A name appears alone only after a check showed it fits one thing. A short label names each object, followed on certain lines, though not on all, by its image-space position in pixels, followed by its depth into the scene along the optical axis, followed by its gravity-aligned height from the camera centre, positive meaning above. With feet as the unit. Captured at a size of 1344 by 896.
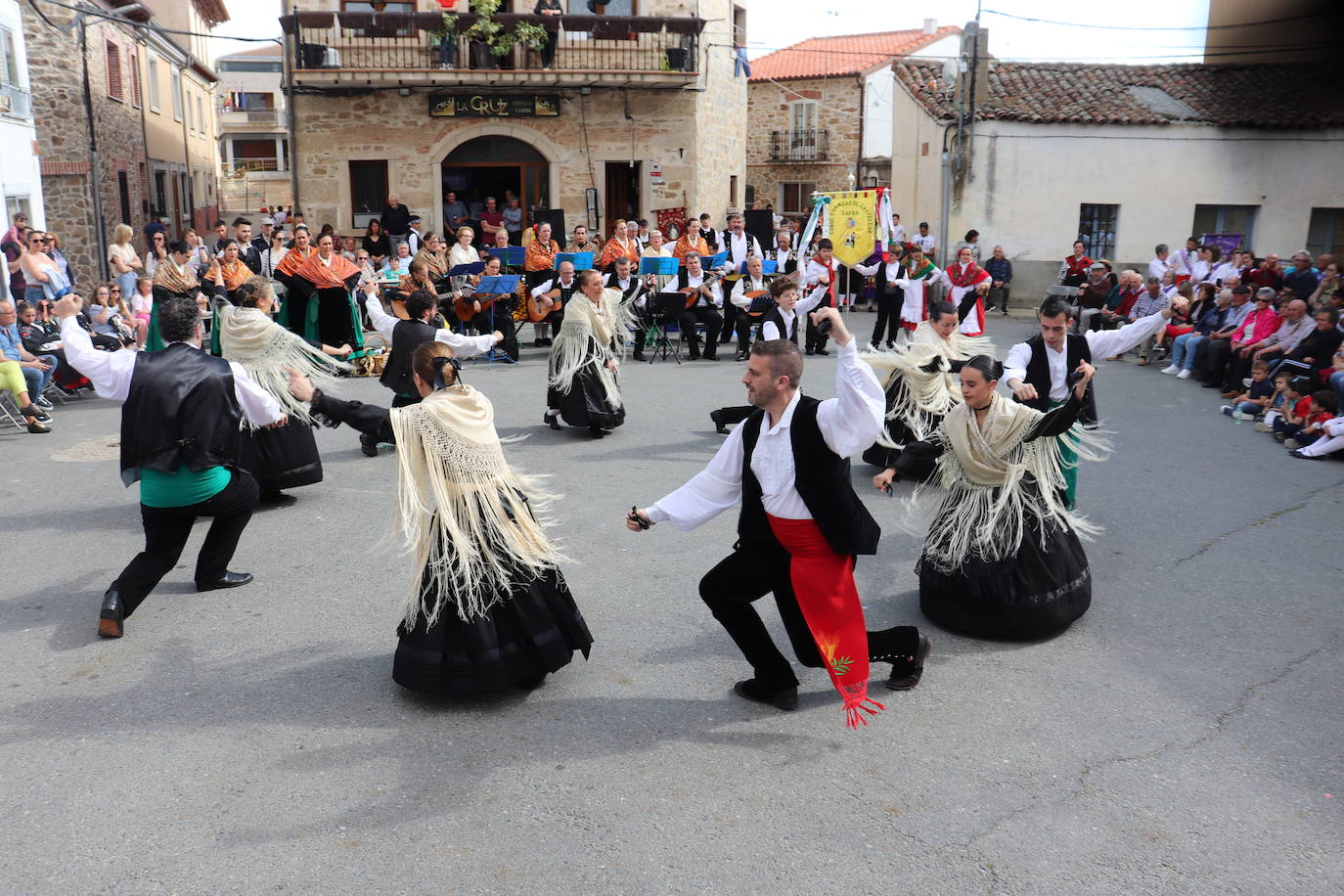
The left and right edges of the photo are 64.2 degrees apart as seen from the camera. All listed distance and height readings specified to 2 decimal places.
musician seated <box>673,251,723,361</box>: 48.16 -3.01
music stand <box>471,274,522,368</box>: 46.16 -2.11
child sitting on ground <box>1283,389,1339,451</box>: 30.96 -4.91
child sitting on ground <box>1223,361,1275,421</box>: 36.17 -5.21
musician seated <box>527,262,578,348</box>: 42.84 -2.52
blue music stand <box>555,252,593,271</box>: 48.44 -1.10
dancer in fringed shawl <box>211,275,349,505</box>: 23.85 -2.96
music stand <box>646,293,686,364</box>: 47.47 -3.27
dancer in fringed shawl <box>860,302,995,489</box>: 24.13 -3.08
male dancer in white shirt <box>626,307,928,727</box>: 13.14 -3.53
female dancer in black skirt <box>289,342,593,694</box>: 14.28 -4.13
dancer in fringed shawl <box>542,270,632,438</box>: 30.25 -3.58
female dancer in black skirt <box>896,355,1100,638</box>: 16.81 -4.44
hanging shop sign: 70.08 +8.41
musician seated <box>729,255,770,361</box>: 48.55 -2.57
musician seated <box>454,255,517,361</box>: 46.14 -3.26
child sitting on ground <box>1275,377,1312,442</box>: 31.75 -4.91
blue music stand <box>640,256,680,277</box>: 47.93 -1.28
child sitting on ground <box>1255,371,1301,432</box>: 33.24 -5.25
